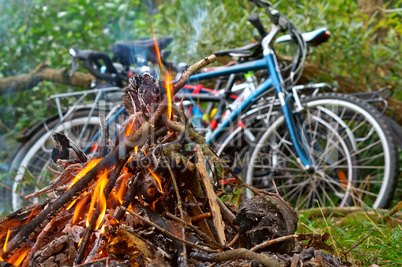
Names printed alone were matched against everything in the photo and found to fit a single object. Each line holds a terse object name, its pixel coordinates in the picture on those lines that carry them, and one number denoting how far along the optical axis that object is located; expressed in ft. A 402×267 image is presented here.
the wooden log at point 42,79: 20.81
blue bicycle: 16.93
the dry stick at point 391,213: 14.56
